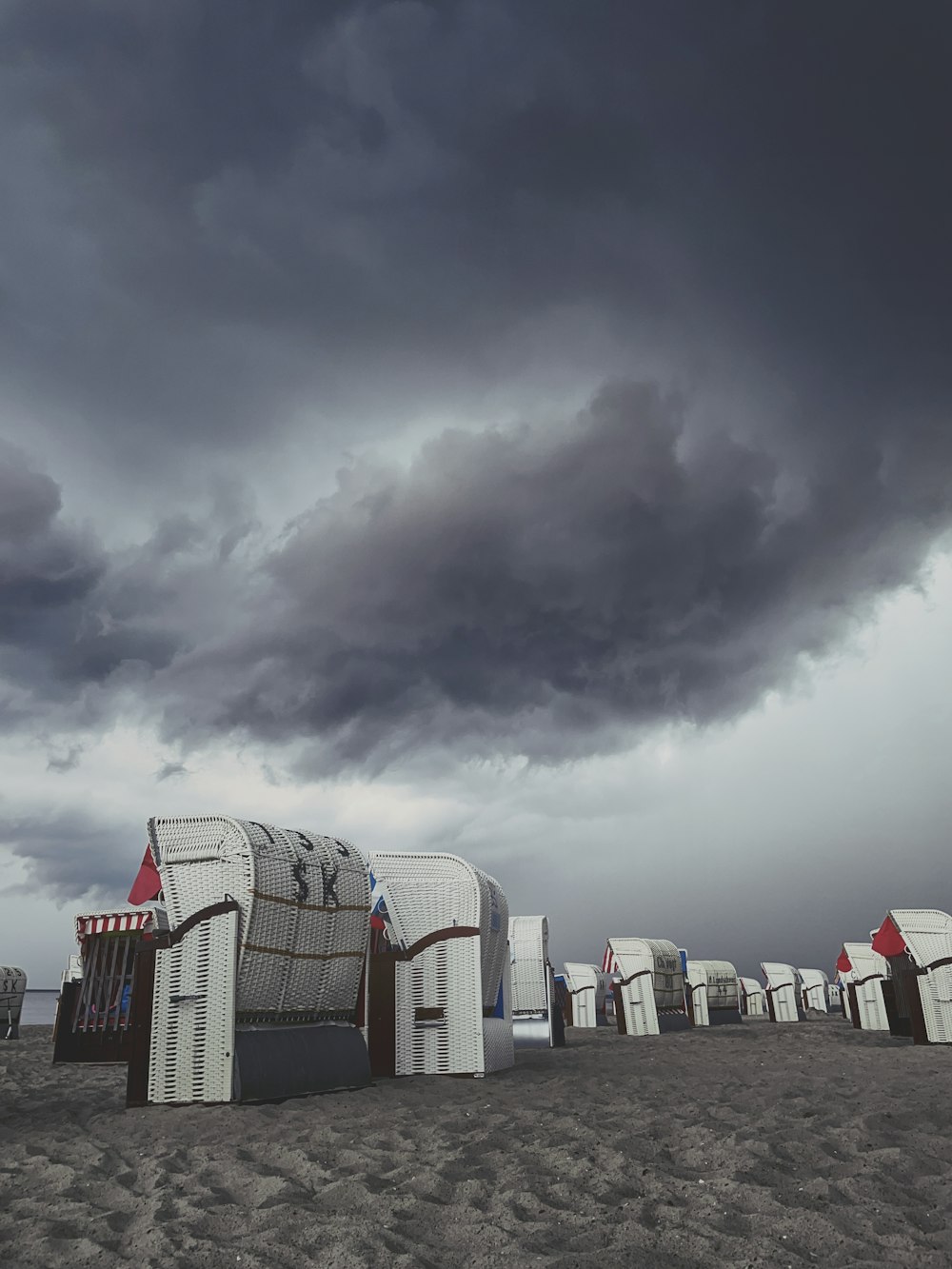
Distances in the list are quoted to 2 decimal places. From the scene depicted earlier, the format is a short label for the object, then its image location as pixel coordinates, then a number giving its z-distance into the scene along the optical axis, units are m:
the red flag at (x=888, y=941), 14.89
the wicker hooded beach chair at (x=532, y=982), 15.52
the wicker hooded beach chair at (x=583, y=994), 24.02
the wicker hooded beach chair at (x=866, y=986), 19.38
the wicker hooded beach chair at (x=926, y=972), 13.50
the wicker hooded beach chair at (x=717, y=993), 22.25
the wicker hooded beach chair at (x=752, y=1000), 31.88
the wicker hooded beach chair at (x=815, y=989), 33.47
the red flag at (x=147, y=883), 13.66
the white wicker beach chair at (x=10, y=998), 19.83
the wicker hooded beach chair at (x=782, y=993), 25.31
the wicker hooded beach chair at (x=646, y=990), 19.09
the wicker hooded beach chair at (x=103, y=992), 12.61
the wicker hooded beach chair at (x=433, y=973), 9.18
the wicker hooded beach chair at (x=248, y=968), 7.18
